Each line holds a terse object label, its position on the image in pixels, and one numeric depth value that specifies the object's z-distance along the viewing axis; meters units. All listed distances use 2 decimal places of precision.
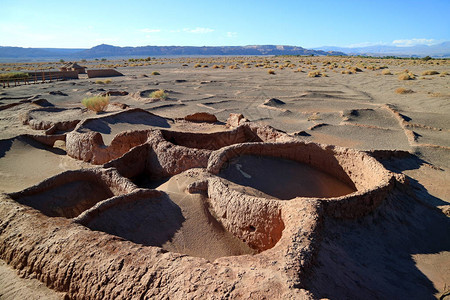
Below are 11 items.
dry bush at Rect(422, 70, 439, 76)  24.80
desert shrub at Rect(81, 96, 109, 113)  13.04
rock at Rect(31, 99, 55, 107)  14.35
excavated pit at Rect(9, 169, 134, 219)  4.78
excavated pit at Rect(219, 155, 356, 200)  5.43
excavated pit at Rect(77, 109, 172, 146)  9.73
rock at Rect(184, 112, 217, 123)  11.60
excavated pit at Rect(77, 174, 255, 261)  4.09
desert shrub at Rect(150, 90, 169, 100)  16.72
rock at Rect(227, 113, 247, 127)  10.11
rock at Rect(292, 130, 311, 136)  10.06
